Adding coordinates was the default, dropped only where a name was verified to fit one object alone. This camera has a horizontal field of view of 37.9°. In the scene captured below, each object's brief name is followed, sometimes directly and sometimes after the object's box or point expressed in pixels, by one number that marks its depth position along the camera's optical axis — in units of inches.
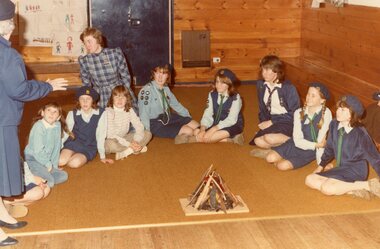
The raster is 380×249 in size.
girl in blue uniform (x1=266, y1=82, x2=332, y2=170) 189.2
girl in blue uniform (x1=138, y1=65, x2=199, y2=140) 227.3
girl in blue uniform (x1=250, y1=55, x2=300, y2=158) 214.7
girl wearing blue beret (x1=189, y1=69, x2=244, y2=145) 221.1
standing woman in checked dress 225.0
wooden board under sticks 154.9
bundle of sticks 156.1
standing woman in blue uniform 129.4
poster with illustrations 310.5
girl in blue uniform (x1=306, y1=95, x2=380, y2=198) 168.2
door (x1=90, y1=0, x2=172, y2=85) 316.2
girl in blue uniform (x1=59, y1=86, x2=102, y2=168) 196.1
